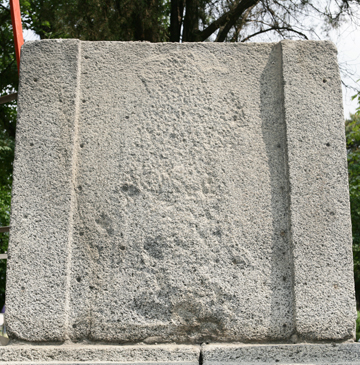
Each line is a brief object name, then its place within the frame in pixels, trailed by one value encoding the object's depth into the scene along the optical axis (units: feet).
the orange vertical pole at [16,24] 10.12
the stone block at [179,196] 7.05
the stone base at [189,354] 6.69
